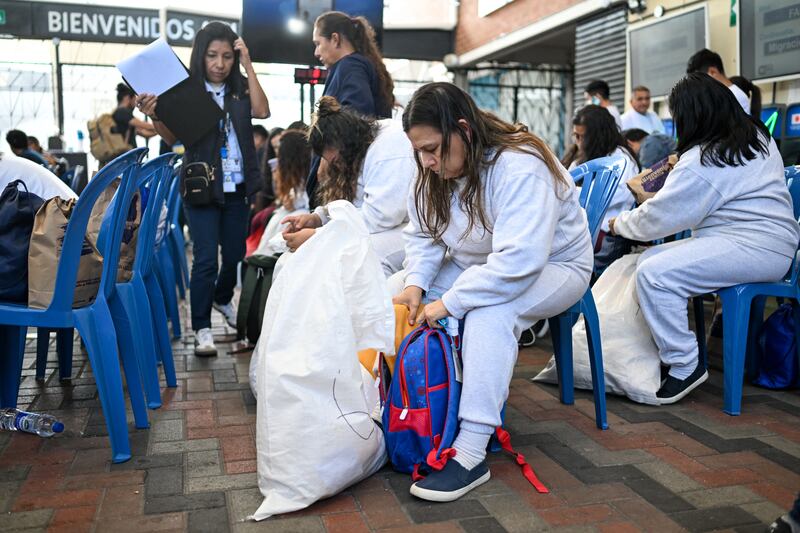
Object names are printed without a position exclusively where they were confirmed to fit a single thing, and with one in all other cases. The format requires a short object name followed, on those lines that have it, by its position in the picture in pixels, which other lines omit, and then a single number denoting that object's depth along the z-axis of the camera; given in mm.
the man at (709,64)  5285
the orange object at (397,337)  2572
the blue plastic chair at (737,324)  2992
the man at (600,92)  7297
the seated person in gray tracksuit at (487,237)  2285
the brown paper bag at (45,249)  2420
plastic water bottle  2703
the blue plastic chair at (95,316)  2369
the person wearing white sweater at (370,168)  3238
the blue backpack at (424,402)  2309
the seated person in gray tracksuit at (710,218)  3016
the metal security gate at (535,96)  14766
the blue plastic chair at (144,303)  2811
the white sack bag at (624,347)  3143
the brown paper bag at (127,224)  2764
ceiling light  6758
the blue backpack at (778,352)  3348
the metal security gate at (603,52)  9055
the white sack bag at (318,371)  2133
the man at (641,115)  7242
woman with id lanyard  3938
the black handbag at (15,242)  2432
